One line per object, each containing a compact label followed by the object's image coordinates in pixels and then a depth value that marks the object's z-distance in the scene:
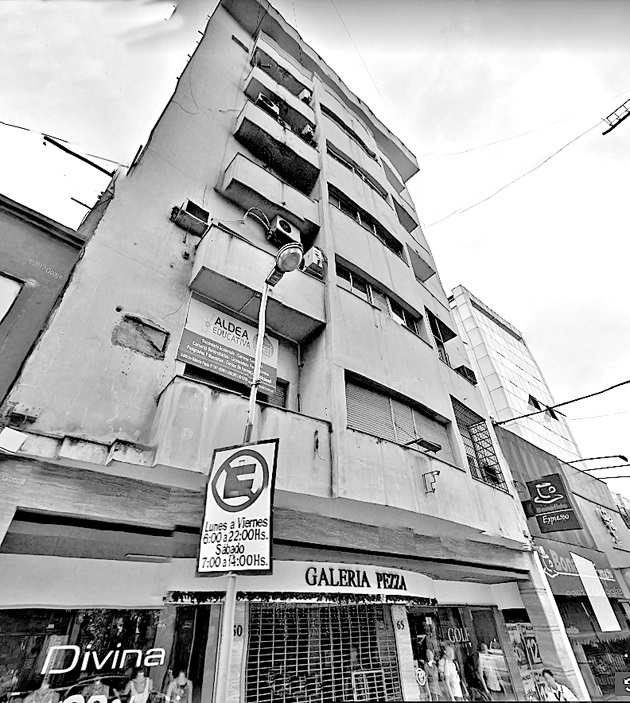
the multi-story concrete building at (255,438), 4.81
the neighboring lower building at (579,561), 11.90
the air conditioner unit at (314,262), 9.04
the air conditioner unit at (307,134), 13.27
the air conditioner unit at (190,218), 7.91
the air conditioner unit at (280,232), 9.76
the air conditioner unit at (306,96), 14.76
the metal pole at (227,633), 3.35
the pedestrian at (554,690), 8.45
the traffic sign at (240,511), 3.74
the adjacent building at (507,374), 32.25
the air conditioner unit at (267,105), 12.50
